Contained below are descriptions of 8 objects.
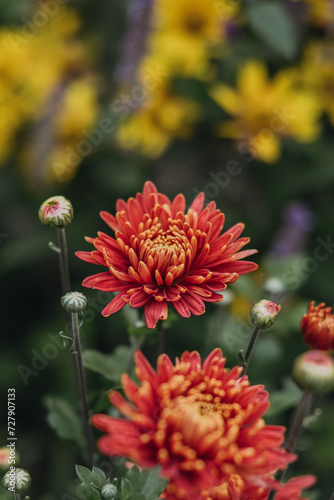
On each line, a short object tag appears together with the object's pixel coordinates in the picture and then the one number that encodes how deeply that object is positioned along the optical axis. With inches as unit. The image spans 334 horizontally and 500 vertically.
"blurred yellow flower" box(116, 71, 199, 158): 25.3
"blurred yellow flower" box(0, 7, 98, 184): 24.0
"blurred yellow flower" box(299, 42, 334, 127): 23.6
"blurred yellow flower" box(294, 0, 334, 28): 21.9
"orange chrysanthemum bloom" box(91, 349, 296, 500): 11.5
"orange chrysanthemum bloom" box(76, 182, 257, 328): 13.2
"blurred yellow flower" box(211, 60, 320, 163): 23.6
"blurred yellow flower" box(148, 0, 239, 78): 24.5
